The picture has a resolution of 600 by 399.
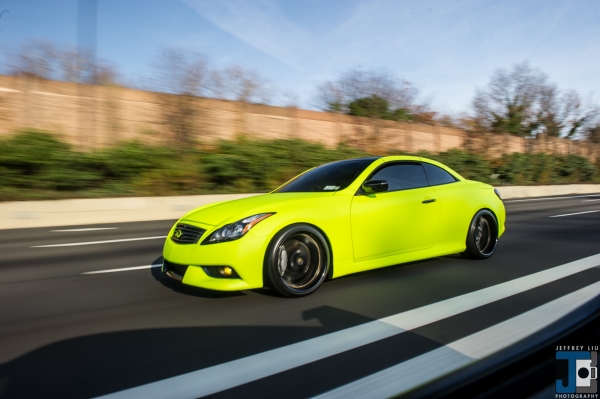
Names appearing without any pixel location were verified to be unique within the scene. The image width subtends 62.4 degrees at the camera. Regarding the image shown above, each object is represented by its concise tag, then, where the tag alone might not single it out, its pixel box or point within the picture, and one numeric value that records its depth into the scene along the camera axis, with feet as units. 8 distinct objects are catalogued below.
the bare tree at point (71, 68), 52.08
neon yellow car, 14.42
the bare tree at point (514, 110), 106.22
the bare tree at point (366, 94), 89.22
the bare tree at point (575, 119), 116.67
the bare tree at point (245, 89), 68.54
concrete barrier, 38.83
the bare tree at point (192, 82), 60.70
